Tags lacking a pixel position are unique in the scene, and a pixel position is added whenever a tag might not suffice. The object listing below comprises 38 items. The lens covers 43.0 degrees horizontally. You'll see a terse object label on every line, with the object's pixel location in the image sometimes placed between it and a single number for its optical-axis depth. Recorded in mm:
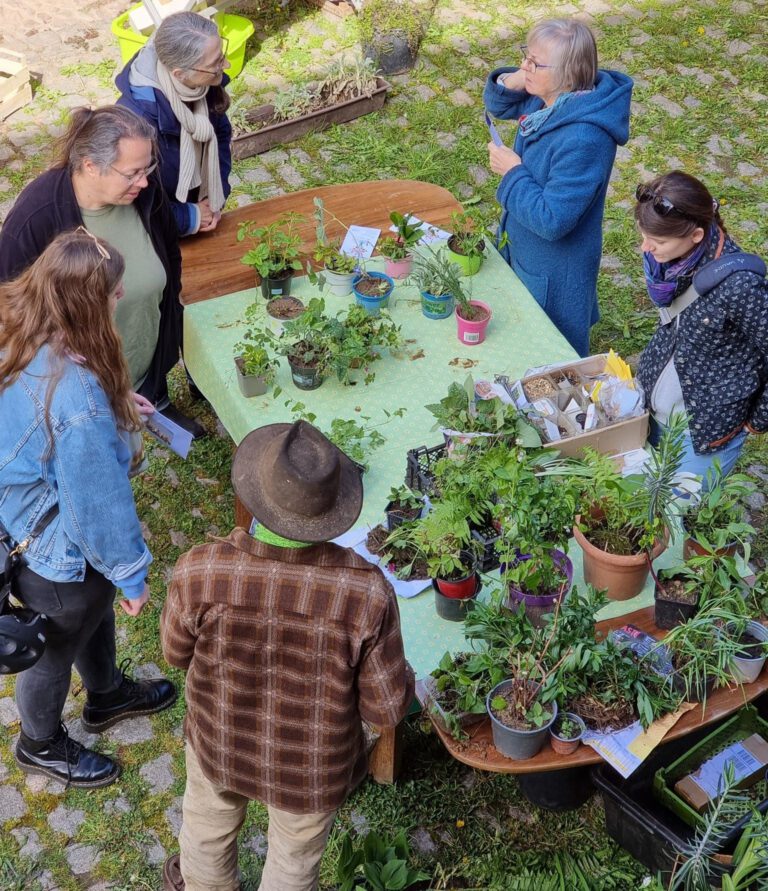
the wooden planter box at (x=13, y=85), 7160
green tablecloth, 3824
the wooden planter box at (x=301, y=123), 6906
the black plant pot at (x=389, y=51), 7574
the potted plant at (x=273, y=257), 4293
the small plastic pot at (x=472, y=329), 4105
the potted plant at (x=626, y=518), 3088
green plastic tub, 7027
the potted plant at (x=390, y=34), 7578
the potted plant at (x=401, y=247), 4434
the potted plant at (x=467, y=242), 4434
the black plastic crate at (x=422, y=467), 3482
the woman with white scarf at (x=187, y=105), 4203
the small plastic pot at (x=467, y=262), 4438
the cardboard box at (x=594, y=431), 3549
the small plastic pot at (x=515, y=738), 2803
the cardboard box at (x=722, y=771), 3238
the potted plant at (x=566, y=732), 2840
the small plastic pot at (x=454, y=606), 3188
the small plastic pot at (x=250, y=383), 3904
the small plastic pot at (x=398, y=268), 4438
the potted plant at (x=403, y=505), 3391
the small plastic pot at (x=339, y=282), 4344
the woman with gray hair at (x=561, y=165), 4008
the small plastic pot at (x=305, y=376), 3904
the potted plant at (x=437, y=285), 4141
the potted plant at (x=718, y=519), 3104
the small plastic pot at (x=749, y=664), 2949
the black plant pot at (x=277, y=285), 4348
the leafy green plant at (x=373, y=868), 3205
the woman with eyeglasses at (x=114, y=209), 3549
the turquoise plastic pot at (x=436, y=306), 4242
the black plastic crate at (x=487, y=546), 3238
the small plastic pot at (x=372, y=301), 4242
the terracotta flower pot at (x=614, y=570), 3148
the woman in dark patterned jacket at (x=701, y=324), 3404
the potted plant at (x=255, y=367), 3879
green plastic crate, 3268
